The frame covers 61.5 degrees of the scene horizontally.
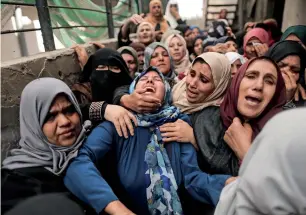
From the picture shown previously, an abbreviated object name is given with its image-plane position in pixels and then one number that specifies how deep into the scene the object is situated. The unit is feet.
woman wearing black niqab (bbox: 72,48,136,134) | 6.80
